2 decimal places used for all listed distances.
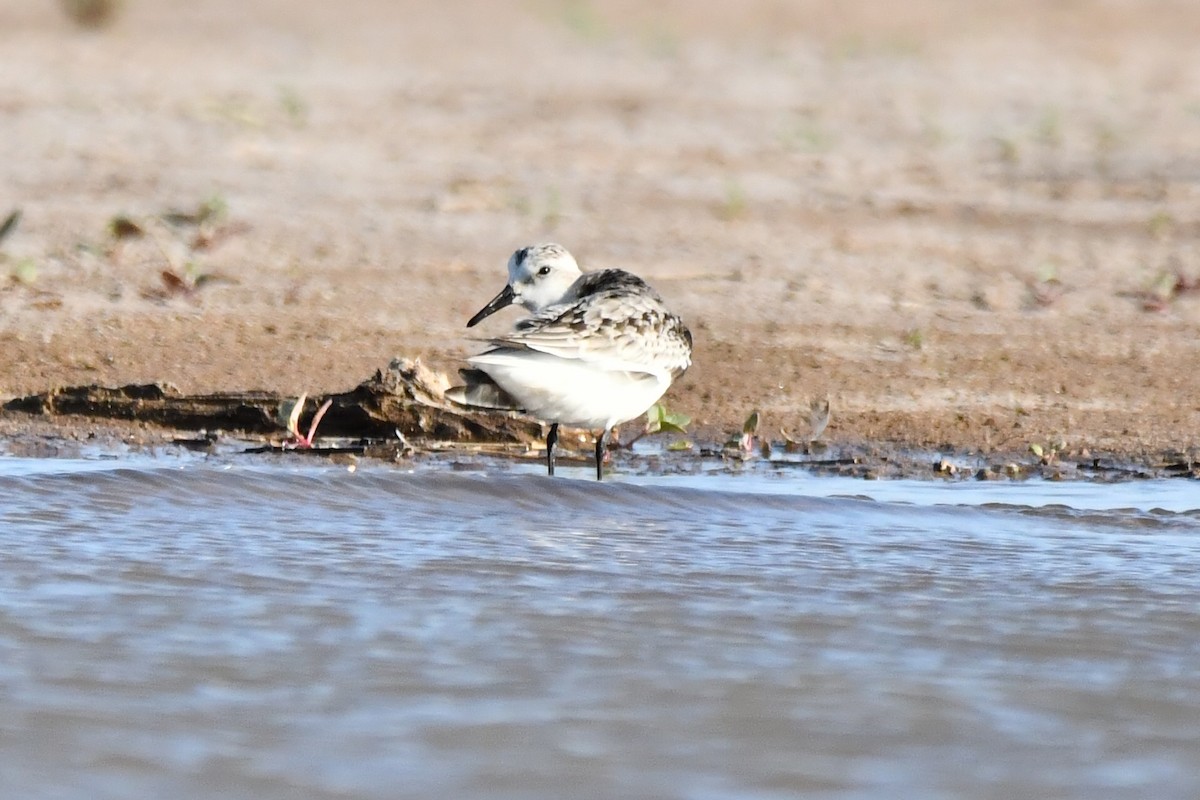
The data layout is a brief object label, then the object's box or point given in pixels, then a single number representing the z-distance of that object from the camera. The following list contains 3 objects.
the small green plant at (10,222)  17.04
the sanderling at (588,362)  12.70
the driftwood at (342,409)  13.93
